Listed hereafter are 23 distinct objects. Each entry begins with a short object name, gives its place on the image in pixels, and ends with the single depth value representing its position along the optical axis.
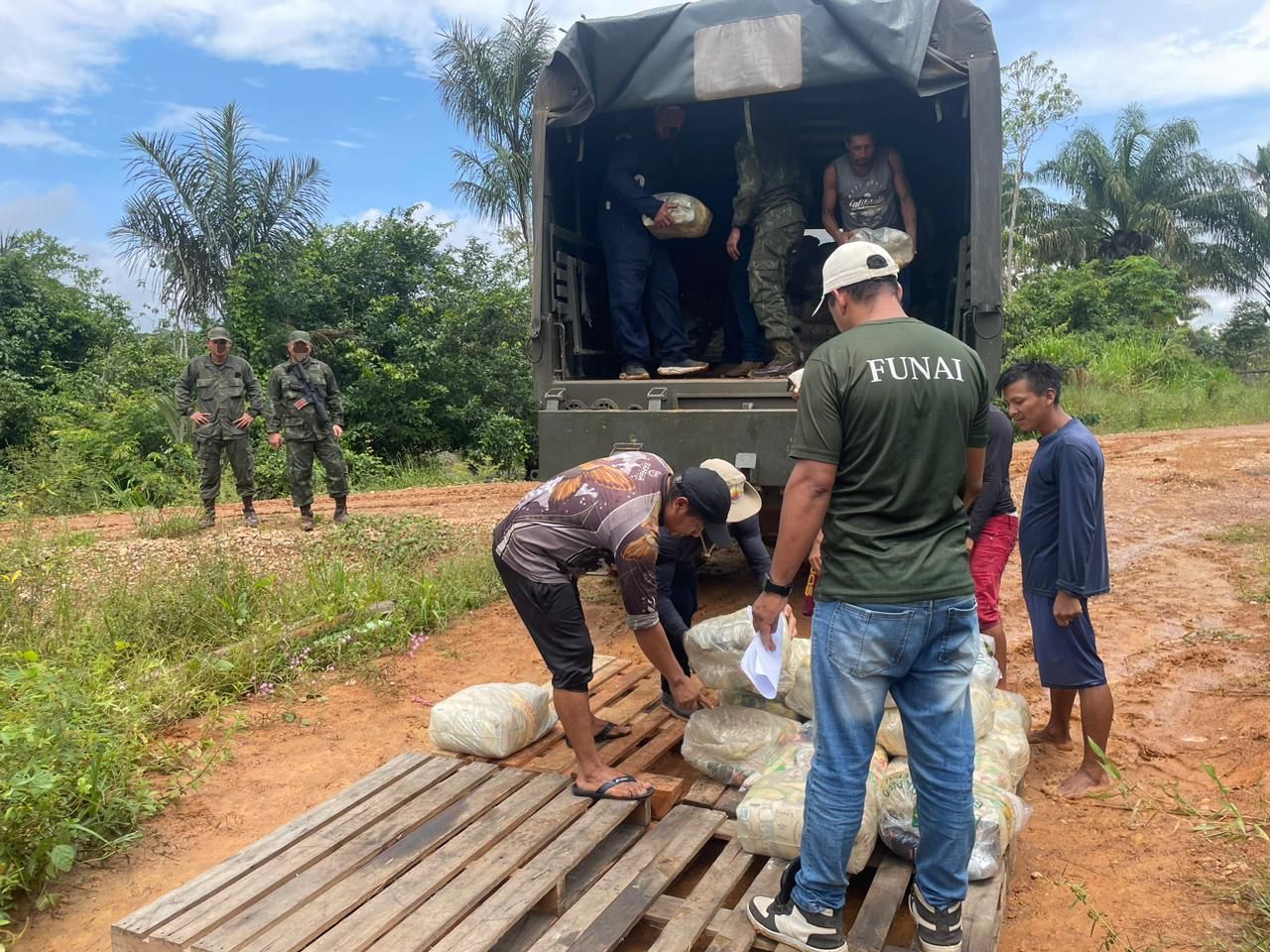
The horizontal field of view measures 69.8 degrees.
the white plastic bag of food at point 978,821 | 2.35
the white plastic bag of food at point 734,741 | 2.96
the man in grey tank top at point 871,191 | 4.89
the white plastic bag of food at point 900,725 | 2.85
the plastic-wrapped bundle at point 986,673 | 3.07
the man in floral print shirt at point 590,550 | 2.66
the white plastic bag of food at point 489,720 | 3.14
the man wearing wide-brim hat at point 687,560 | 3.20
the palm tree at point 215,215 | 15.52
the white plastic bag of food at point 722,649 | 3.09
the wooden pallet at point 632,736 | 2.96
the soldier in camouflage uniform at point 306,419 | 7.28
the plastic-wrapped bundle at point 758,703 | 3.13
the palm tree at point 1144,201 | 23.45
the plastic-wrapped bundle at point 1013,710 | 3.06
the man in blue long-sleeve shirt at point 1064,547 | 2.90
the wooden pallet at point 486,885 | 2.15
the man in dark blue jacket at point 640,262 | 4.87
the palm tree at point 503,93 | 18.17
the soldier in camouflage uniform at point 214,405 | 7.46
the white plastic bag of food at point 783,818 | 2.44
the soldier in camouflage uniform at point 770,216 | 4.80
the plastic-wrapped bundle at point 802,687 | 3.05
